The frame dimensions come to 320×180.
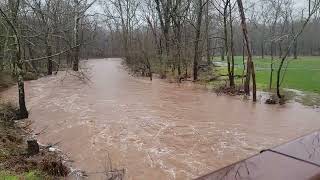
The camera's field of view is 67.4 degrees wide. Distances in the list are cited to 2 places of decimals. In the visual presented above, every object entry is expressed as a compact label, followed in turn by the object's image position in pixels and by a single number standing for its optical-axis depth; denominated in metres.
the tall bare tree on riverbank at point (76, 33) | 19.83
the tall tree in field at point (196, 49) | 15.88
